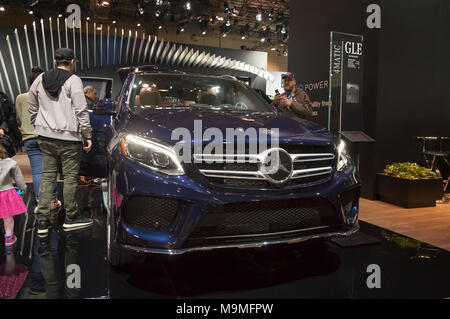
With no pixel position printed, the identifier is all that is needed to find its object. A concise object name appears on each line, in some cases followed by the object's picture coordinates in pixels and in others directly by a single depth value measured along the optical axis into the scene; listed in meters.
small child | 2.80
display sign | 4.71
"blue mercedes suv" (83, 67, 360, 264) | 1.85
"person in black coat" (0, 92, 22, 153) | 3.87
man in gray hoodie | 2.97
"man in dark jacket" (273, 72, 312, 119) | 4.36
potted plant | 4.76
